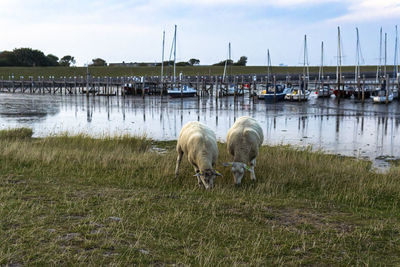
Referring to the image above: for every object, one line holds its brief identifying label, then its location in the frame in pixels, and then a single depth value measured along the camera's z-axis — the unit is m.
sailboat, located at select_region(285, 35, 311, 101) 57.84
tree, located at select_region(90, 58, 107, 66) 195.62
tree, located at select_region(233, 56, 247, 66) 183.88
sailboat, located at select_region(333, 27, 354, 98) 62.01
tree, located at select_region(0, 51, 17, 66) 162.38
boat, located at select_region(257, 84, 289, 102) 59.16
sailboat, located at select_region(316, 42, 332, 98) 64.25
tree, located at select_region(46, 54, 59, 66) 171.50
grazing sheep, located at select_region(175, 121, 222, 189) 10.80
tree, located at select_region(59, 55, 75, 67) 185.76
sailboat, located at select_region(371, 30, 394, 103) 47.94
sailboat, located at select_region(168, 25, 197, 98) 66.28
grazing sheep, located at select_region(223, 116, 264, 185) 11.28
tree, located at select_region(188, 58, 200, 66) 191.98
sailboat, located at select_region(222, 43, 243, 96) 73.51
